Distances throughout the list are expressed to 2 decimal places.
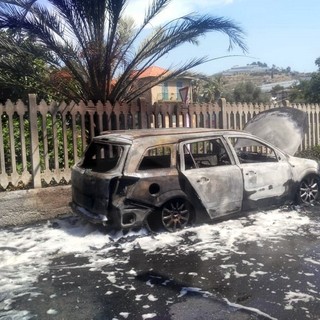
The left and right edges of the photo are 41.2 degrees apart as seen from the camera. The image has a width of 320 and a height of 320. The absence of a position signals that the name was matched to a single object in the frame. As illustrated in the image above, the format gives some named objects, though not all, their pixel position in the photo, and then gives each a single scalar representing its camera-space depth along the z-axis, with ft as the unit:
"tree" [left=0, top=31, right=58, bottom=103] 29.94
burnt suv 18.71
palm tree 28.58
